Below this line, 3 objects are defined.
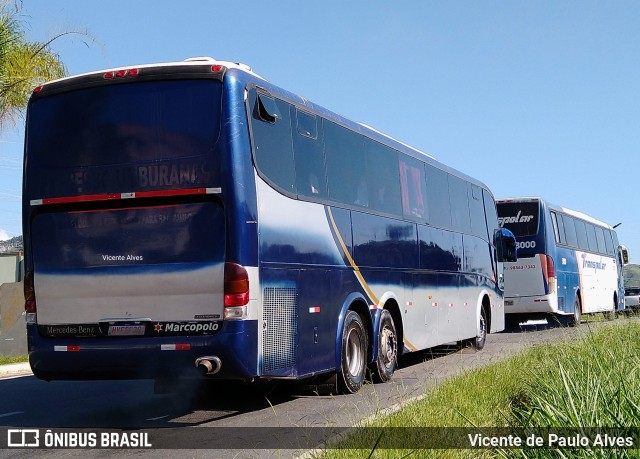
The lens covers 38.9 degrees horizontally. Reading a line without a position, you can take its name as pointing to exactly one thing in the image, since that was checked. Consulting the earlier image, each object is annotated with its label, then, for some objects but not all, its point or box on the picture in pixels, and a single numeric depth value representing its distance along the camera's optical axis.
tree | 18.97
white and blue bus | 26.80
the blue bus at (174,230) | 8.95
